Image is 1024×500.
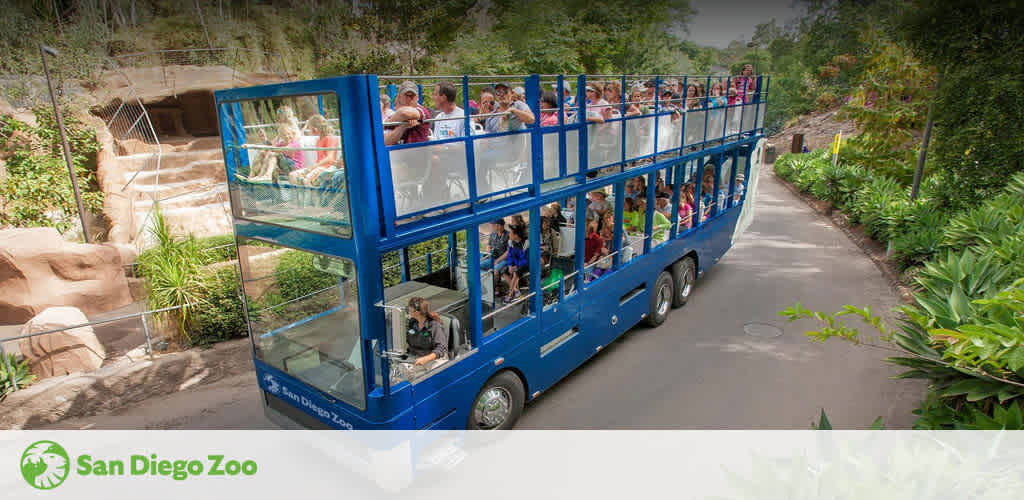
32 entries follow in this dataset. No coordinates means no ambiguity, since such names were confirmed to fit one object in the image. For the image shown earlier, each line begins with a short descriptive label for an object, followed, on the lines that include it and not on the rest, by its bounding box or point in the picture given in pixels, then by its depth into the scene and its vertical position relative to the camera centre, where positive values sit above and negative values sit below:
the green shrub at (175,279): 8.27 -2.55
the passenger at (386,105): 5.42 +0.09
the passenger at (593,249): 7.00 -1.87
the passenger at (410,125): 4.09 -0.10
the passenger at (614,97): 6.77 +0.14
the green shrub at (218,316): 8.32 -3.12
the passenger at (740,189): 11.16 -1.81
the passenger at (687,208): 8.88 -1.73
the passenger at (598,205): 7.61 -1.42
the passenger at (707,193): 9.82 -1.66
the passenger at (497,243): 6.56 -1.67
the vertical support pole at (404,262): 6.32 -1.79
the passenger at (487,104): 6.02 +0.08
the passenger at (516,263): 5.88 -1.78
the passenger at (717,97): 9.25 +0.13
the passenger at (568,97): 6.57 +0.15
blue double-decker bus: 3.96 -1.23
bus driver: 4.78 -2.01
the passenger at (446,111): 4.99 +0.01
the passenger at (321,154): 3.92 -0.29
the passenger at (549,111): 5.76 -0.02
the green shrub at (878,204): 12.22 -2.57
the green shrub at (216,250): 9.56 -2.83
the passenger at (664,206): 8.70 -1.64
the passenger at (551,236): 6.77 -1.63
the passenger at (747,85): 10.11 +0.37
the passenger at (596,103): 6.23 +0.06
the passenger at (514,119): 5.03 -0.09
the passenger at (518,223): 6.45 -1.38
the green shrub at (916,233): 9.63 -2.59
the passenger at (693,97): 8.54 +0.12
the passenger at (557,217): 6.94 -1.42
